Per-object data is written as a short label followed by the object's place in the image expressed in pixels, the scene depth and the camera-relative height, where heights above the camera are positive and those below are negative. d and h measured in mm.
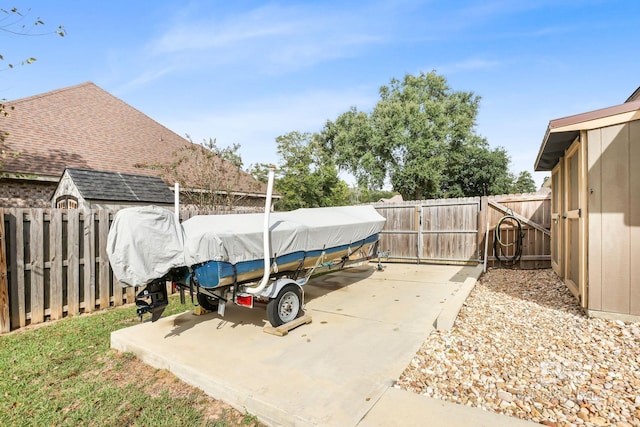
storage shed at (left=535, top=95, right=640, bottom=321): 4043 +43
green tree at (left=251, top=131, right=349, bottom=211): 20641 +2087
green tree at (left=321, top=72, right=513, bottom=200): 25703 +5242
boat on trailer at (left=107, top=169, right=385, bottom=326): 3660 -566
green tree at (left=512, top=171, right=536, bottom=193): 35491 +3532
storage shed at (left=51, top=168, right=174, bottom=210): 7250 +516
